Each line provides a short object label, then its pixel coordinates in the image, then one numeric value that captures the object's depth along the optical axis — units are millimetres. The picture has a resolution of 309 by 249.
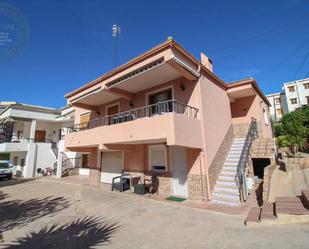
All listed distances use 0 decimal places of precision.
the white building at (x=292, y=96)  44188
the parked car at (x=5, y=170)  21325
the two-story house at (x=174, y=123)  9602
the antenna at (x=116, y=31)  15712
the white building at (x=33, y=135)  23547
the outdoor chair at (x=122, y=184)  12539
